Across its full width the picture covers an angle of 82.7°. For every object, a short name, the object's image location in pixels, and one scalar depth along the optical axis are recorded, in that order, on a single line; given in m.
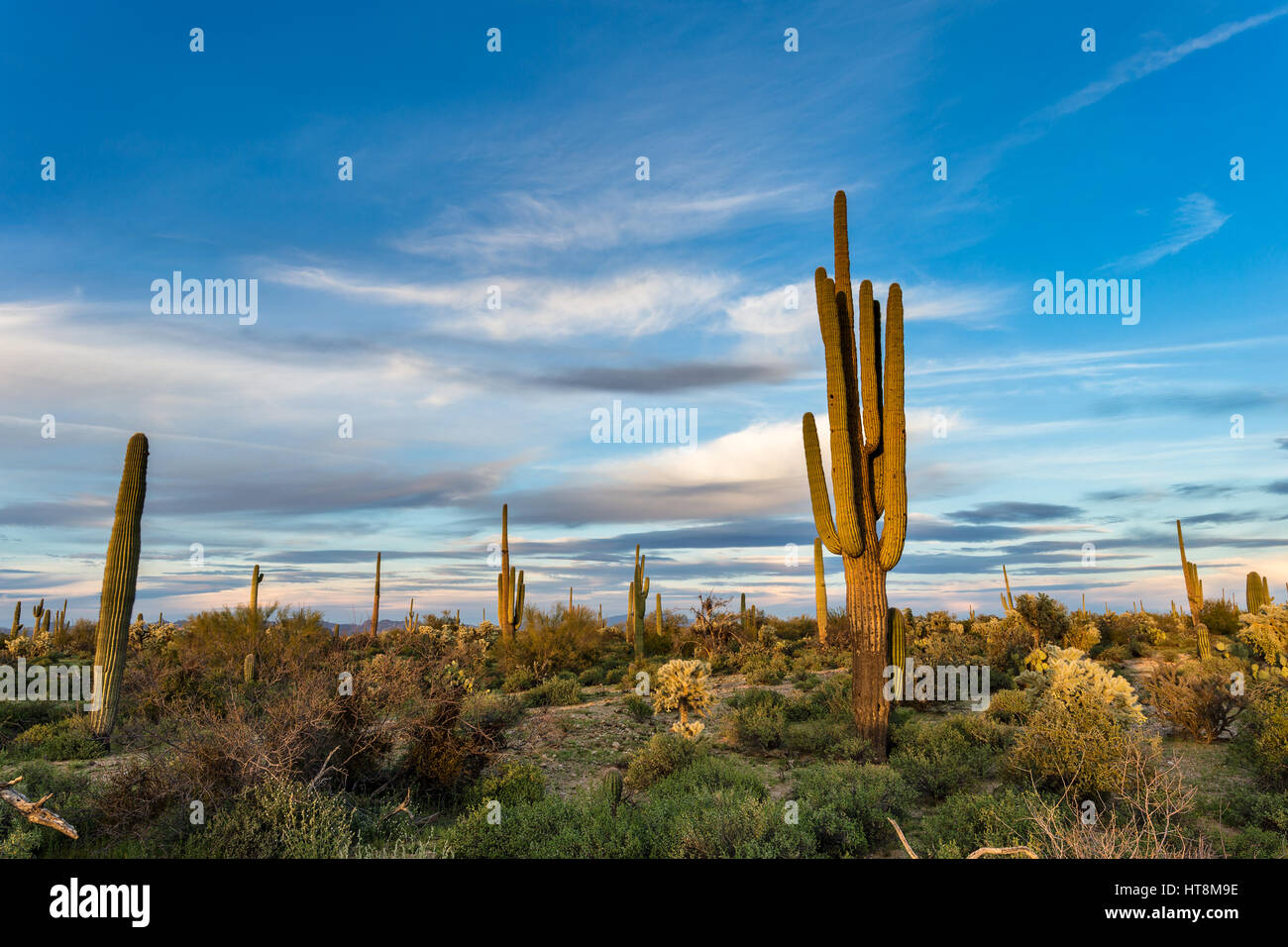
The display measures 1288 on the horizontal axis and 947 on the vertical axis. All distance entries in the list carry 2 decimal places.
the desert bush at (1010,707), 13.95
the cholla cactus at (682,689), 13.88
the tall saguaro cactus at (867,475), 12.36
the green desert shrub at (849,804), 8.07
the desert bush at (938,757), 10.41
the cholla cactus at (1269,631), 13.90
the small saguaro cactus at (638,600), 25.47
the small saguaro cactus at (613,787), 9.84
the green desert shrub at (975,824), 7.50
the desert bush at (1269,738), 9.84
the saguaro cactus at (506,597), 29.42
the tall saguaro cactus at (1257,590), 30.58
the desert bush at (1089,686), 11.09
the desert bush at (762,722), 13.27
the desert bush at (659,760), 11.23
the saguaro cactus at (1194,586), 32.03
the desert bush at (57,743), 13.40
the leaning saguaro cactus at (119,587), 14.37
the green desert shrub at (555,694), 18.12
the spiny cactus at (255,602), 23.02
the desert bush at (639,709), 15.87
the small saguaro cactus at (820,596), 27.44
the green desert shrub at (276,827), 7.31
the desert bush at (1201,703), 12.57
